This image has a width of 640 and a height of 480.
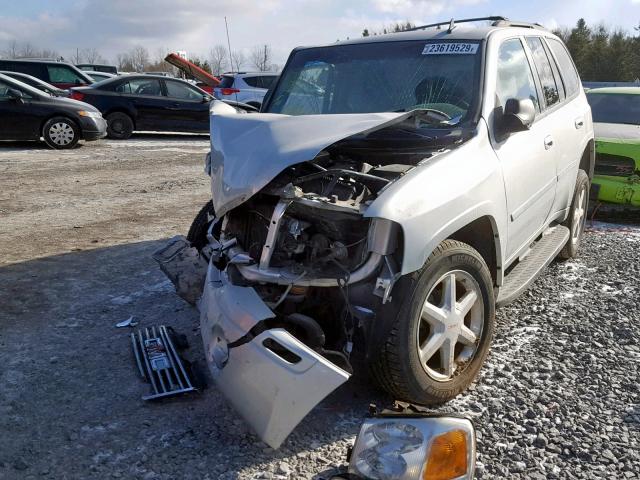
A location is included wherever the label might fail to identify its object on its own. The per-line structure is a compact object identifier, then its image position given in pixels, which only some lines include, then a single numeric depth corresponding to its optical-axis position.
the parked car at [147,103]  14.12
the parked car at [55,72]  16.83
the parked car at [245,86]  17.00
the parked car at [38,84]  14.21
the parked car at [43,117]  11.84
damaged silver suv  2.74
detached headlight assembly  2.17
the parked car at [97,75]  22.36
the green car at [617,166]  6.81
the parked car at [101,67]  32.00
